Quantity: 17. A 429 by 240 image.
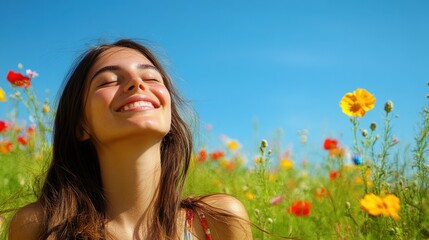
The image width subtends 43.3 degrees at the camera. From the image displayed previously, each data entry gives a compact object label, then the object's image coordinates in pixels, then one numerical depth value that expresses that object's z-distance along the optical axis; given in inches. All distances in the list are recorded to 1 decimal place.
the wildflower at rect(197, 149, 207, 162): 140.9
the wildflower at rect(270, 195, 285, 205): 110.4
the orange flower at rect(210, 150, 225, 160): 173.2
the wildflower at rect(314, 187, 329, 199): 127.1
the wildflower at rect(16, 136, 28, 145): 165.7
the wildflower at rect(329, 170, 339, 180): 127.1
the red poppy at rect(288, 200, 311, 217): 103.5
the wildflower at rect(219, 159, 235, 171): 180.5
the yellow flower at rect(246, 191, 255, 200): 130.6
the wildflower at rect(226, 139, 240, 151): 204.4
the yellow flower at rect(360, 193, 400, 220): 75.1
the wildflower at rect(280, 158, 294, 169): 163.9
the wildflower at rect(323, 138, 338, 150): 140.0
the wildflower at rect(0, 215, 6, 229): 106.8
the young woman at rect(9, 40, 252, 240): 81.7
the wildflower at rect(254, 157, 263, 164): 100.0
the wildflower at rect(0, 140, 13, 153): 165.2
